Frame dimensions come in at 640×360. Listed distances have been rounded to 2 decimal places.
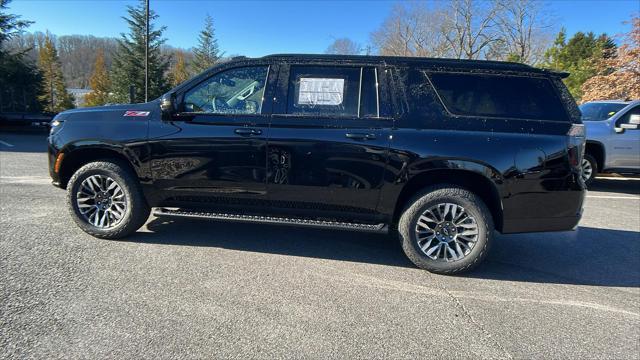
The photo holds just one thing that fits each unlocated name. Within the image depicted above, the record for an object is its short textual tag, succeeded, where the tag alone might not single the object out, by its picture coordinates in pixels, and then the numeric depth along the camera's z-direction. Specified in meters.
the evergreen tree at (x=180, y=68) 50.19
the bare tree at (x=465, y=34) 30.80
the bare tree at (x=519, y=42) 30.73
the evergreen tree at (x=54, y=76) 47.19
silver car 8.02
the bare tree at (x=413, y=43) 33.00
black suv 3.57
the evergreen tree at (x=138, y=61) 29.92
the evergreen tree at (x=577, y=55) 18.37
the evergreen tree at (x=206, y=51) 40.56
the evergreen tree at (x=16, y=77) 20.77
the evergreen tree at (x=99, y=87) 46.22
